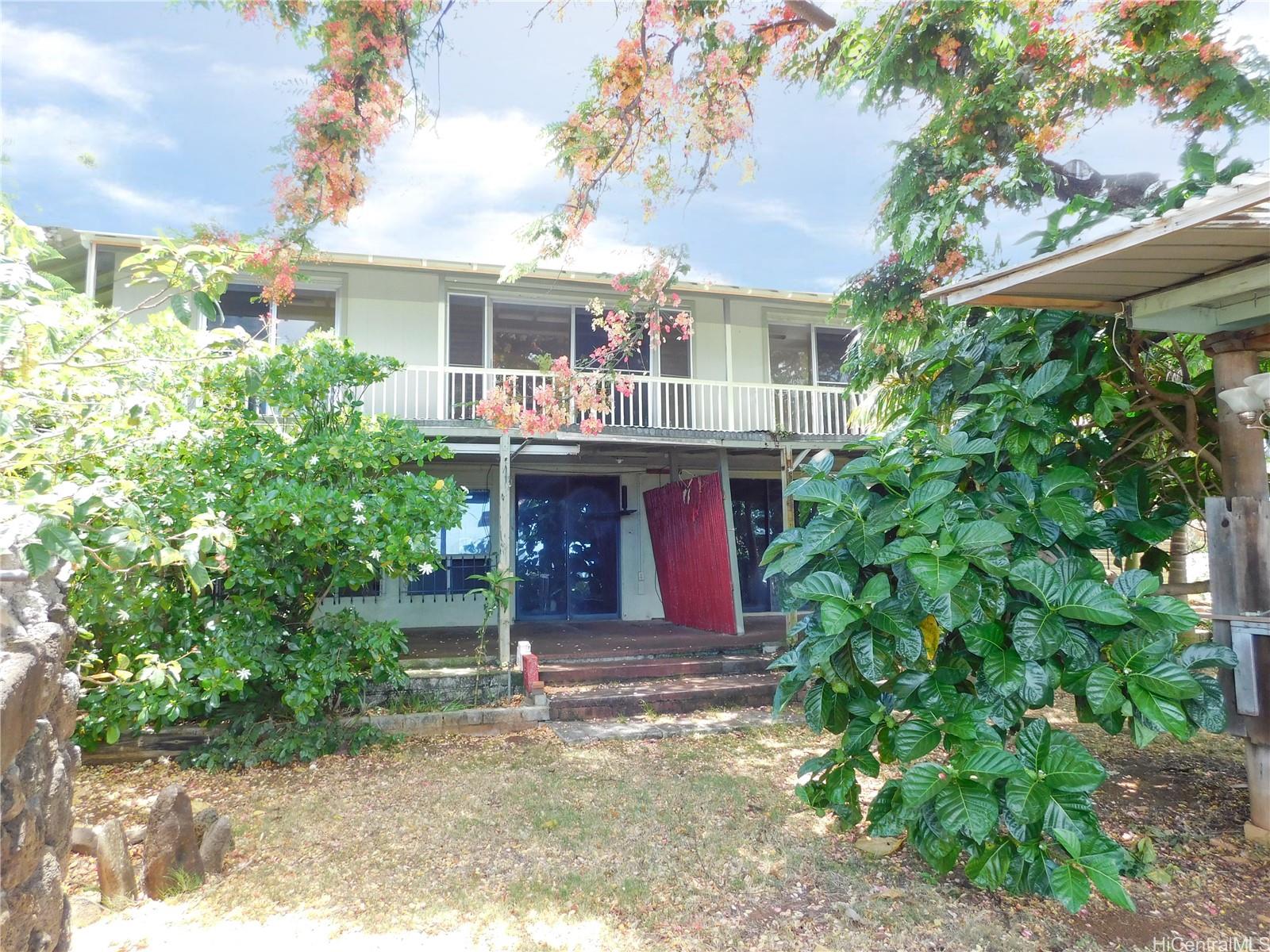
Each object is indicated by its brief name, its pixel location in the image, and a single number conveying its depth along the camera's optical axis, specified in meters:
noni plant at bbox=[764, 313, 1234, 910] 2.74
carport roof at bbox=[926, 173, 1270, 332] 2.68
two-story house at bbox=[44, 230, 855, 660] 8.84
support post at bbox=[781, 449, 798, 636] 8.36
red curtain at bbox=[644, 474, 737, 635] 9.02
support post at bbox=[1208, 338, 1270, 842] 3.39
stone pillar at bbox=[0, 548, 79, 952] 2.21
